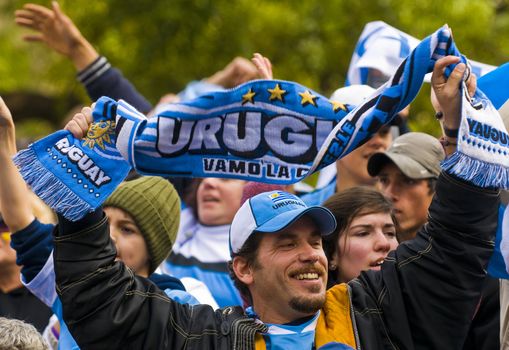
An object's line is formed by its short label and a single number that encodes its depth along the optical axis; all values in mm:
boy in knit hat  9930
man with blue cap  7637
